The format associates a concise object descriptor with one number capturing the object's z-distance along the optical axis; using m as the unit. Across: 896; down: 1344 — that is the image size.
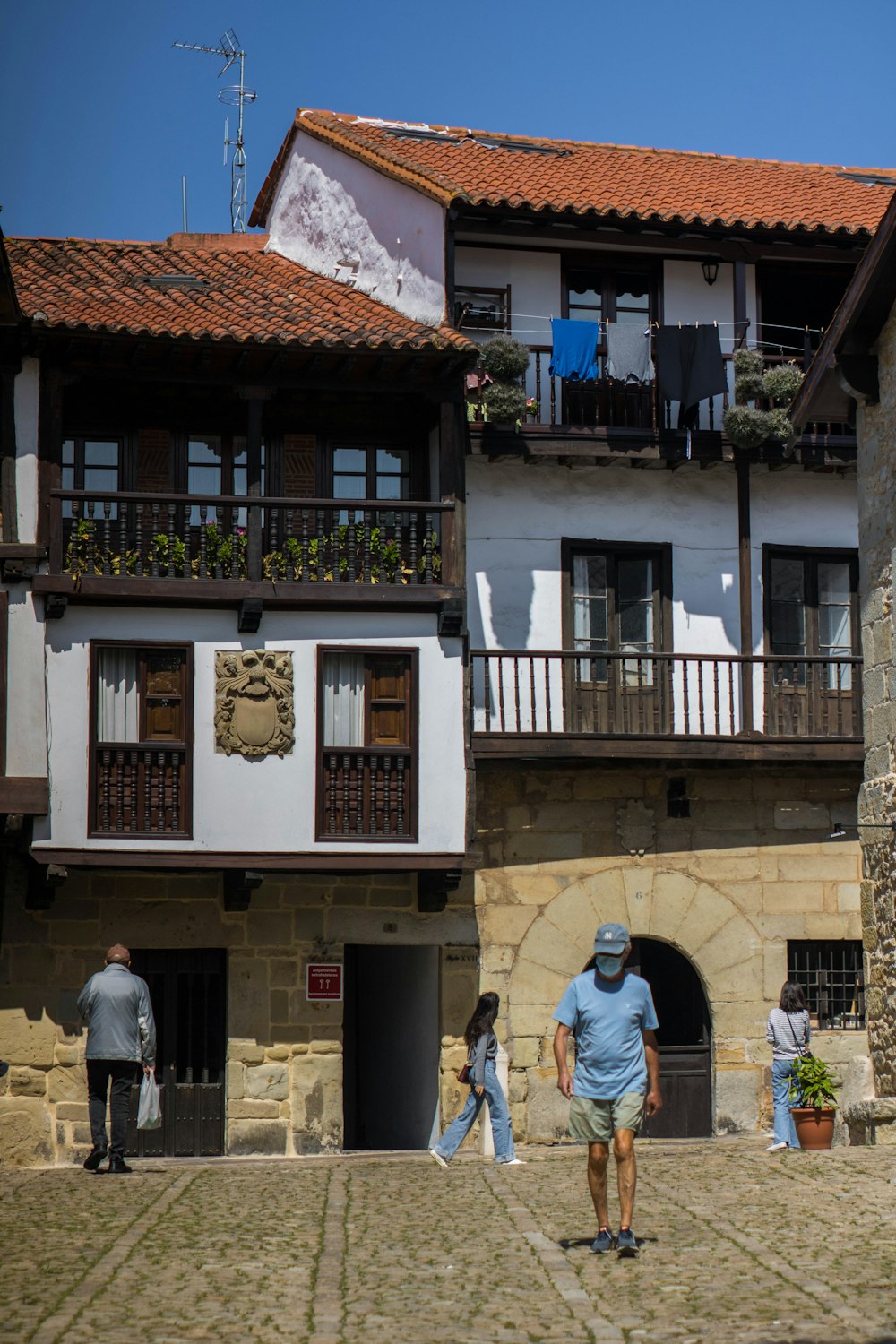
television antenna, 28.34
